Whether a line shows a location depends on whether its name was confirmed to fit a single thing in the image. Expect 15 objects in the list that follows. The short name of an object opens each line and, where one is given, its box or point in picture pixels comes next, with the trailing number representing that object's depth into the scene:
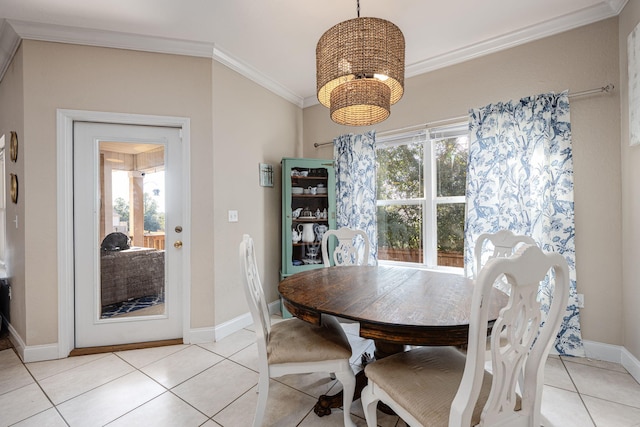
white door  2.45
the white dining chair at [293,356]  1.45
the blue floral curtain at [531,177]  2.27
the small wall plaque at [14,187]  2.48
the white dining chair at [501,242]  1.90
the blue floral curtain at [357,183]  3.24
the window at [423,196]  2.89
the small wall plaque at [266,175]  3.25
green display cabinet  3.33
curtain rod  2.16
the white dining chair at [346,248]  2.57
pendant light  1.56
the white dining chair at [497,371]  0.84
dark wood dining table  1.12
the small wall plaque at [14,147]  2.45
